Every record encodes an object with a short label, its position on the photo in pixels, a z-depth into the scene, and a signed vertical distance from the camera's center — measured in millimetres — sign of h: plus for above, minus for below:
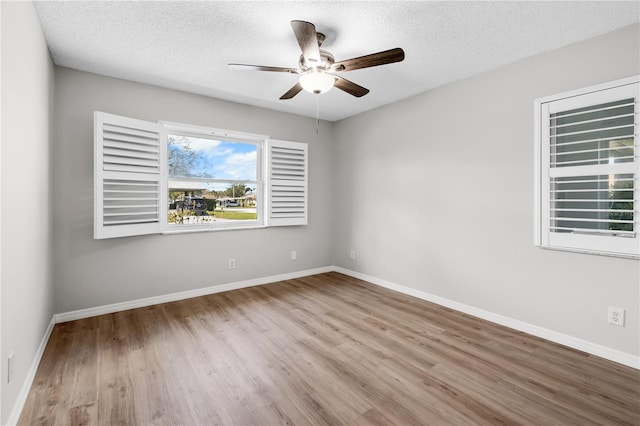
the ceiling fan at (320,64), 1987 +1085
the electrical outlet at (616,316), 2346 -787
